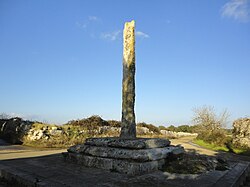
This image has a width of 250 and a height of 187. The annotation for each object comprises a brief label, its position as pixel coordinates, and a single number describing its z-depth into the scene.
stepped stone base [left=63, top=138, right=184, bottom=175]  5.88
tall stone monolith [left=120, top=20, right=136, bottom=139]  7.65
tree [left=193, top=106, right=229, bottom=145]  34.83
